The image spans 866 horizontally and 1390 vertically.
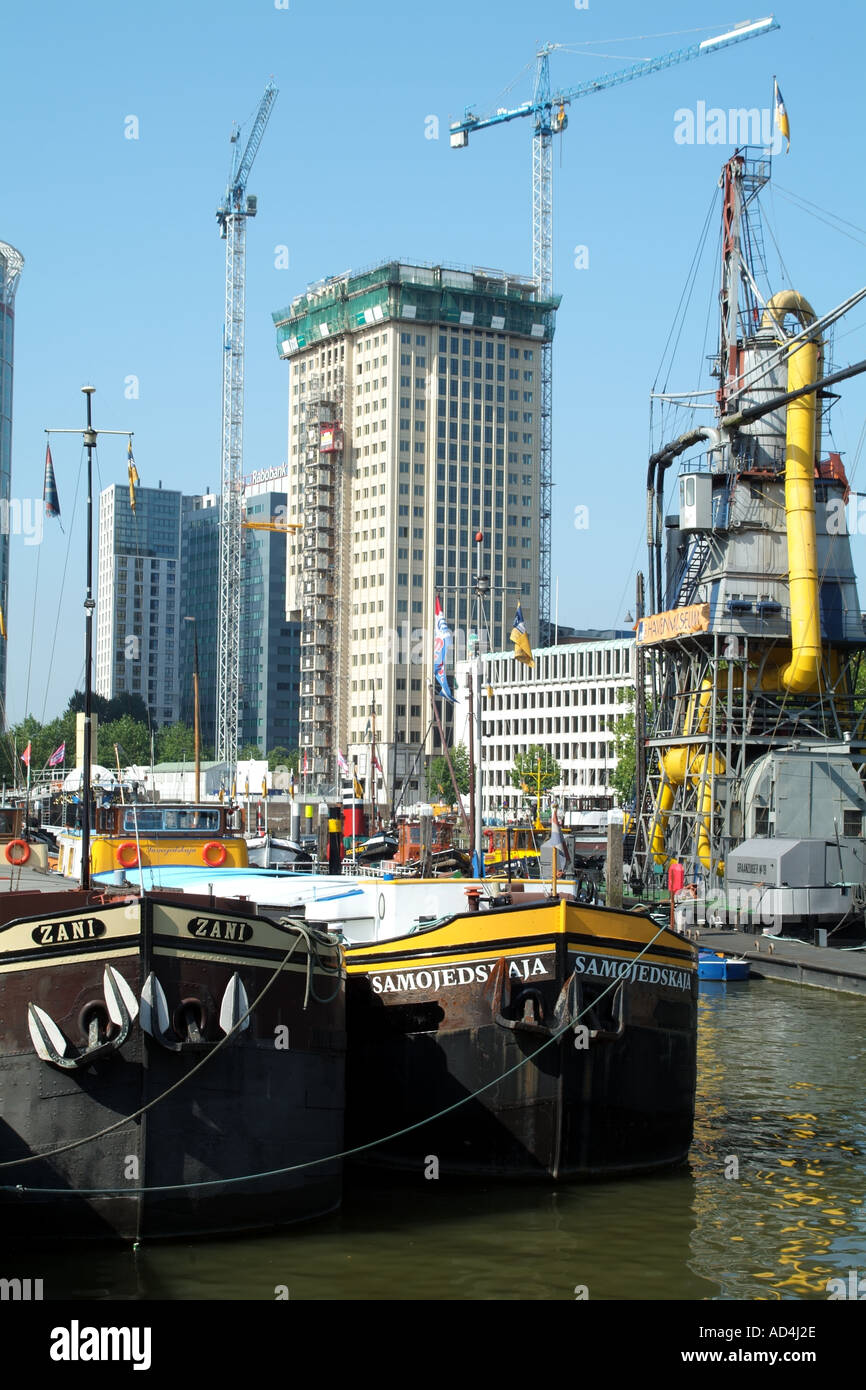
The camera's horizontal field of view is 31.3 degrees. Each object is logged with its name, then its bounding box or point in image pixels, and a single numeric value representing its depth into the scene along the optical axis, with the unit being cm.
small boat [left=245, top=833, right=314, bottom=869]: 5938
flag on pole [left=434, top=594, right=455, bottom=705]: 4156
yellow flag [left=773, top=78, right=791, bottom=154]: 6762
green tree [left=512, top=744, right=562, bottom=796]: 13450
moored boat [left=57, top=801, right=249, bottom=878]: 3631
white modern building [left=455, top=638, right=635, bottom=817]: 14225
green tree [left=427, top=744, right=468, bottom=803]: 14075
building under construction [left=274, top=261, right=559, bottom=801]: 18050
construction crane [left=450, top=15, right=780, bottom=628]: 18482
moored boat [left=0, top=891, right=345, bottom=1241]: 1683
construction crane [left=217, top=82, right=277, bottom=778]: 17350
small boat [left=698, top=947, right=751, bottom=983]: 4384
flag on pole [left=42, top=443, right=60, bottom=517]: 3288
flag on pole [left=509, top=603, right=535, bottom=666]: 5449
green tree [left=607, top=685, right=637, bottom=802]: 11331
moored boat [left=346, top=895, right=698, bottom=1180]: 2005
